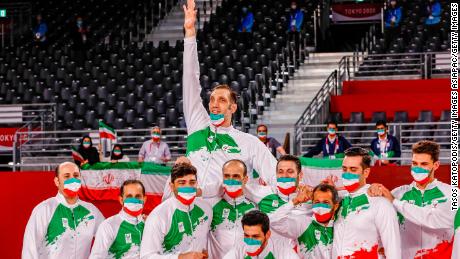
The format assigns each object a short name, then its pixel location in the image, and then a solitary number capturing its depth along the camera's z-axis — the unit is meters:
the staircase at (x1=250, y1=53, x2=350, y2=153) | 20.51
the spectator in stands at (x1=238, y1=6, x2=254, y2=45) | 25.64
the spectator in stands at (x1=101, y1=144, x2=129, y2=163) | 16.39
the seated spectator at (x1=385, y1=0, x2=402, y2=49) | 24.81
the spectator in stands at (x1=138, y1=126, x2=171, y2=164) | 16.30
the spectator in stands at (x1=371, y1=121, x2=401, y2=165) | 14.97
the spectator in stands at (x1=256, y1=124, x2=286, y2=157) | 14.84
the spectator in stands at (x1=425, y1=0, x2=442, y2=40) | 24.27
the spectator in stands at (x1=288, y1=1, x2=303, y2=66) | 24.88
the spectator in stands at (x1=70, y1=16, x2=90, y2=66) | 25.22
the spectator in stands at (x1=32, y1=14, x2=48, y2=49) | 27.11
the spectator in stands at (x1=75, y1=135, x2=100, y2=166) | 16.42
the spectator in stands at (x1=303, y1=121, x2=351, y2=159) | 15.30
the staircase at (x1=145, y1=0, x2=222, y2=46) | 28.25
